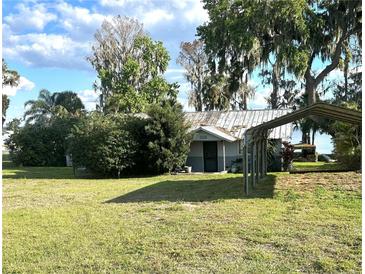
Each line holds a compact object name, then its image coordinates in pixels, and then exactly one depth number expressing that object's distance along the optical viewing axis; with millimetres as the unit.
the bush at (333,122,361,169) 18094
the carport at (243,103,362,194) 10156
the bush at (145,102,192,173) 19781
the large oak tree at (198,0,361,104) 24531
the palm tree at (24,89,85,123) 41344
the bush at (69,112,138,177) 19172
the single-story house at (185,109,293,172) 22092
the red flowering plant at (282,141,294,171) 20875
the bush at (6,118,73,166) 29766
